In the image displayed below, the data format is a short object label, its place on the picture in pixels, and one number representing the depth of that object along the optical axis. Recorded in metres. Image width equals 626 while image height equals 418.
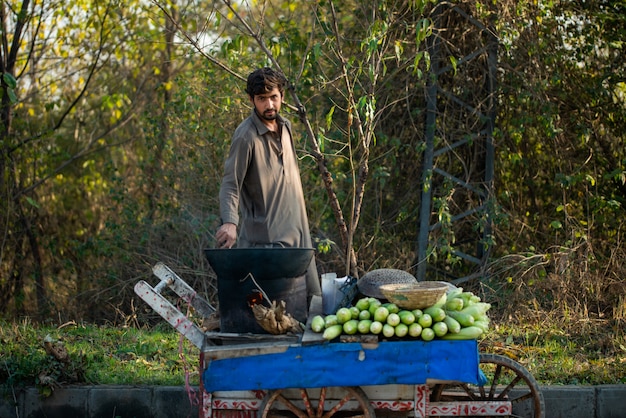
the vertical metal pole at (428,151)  8.09
